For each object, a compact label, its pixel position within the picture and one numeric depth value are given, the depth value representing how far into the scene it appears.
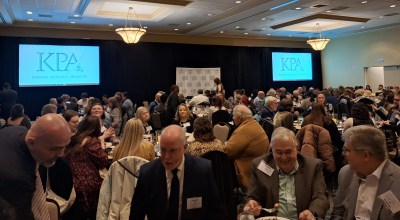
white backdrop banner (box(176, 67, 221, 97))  14.16
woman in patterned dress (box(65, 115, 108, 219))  3.06
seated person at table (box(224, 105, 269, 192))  3.84
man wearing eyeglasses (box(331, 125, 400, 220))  1.74
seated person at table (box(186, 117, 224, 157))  3.52
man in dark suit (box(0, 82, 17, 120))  9.35
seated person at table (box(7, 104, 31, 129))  5.32
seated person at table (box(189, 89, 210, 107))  9.22
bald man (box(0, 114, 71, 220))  1.30
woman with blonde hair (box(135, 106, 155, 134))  5.58
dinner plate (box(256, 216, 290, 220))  1.89
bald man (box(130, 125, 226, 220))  1.88
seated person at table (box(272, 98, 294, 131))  4.98
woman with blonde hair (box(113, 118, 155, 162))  3.20
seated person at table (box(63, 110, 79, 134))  4.42
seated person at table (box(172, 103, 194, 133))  6.20
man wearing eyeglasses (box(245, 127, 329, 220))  2.19
